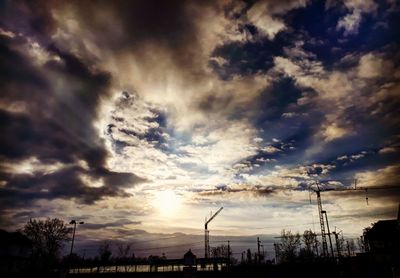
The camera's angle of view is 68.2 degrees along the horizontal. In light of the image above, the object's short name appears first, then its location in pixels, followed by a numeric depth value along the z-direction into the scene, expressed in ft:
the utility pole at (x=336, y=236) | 443.73
